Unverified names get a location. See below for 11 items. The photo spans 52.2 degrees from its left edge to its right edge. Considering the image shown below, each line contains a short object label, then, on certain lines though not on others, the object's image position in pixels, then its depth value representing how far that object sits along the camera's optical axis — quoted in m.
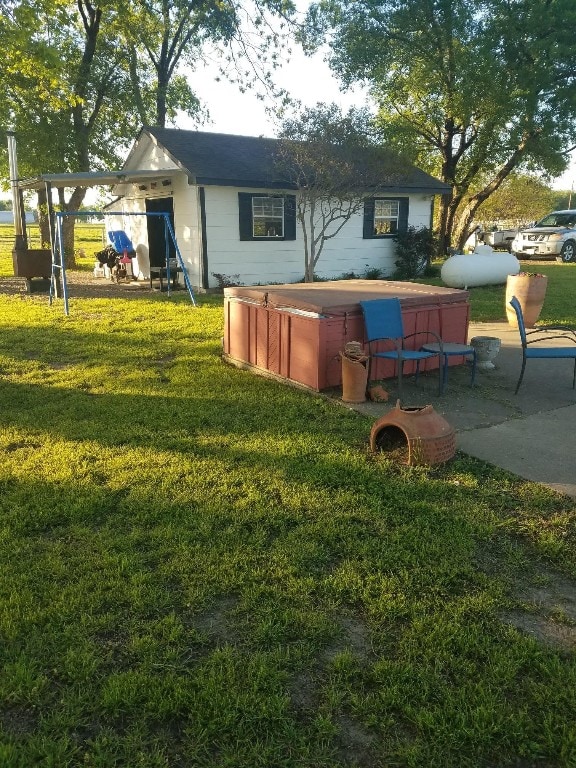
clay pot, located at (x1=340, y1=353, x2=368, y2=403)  5.66
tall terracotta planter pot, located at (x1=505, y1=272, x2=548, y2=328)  9.72
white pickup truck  22.52
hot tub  6.03
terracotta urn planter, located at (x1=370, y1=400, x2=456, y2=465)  4.20
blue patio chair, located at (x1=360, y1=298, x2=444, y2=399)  6.00
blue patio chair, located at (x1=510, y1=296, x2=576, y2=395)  5.86
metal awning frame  11.80
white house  13.69
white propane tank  14.21
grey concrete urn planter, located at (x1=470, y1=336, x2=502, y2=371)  6.80
